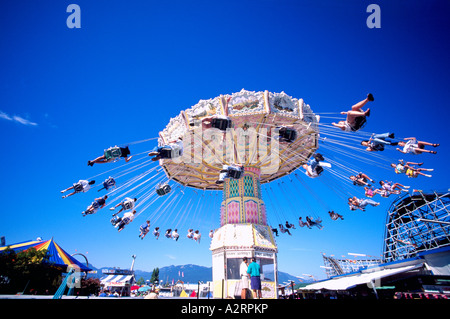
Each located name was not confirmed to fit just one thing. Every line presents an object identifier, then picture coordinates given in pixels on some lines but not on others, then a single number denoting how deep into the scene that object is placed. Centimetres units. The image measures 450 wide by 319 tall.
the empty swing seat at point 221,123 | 1031
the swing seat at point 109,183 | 1209
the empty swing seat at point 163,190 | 1355
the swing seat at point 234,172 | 1159
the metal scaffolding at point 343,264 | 3991
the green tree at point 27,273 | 1588
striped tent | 1945
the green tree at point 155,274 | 5895
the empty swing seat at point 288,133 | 1123
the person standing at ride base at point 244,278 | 634
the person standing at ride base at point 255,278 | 647
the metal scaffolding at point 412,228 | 2278
